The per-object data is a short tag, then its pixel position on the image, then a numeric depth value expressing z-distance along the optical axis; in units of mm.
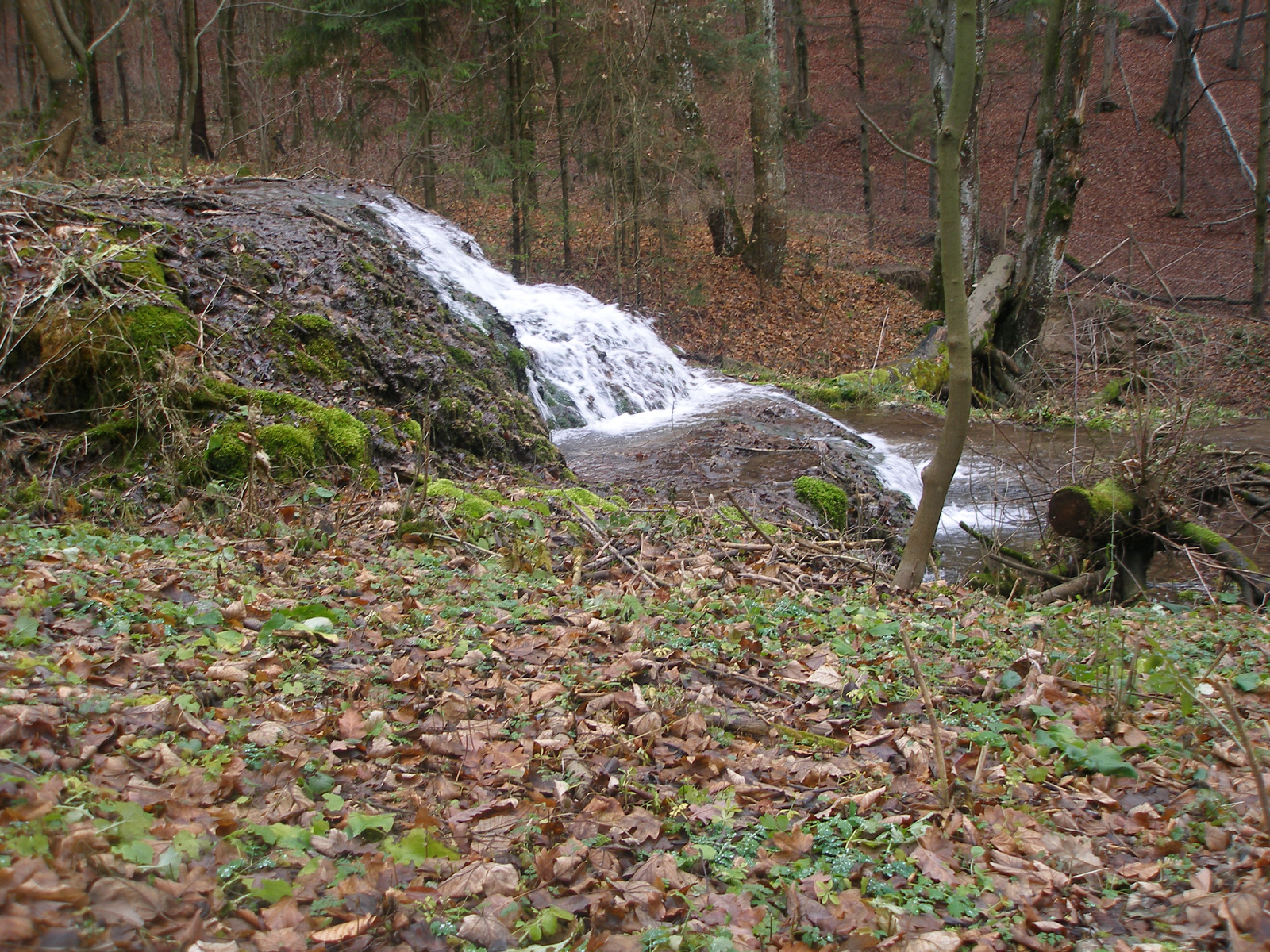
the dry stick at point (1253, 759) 2469
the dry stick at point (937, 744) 3085
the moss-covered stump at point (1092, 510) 6855
